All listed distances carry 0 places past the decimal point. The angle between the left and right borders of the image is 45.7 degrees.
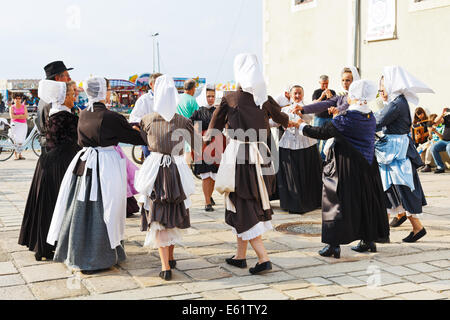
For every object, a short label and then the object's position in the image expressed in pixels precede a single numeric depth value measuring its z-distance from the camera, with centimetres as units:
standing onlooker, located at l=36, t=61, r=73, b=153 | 553
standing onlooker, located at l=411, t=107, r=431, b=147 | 1221
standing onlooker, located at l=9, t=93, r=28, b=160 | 1459
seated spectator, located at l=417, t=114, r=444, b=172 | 1200
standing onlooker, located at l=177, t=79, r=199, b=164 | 799
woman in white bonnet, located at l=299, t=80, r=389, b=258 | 519
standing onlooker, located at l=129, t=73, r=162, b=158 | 727
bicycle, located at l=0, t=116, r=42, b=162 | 1429
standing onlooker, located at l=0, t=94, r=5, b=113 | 3643
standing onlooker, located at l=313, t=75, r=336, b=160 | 816
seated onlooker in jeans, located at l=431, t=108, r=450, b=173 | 1155
